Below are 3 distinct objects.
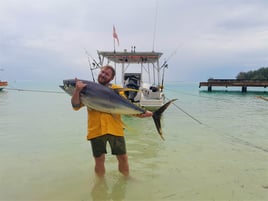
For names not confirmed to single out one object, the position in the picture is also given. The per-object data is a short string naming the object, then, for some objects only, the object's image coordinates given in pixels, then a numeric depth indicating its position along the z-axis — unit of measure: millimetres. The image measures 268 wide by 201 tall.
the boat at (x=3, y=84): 28843
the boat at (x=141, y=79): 10030
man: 2871
